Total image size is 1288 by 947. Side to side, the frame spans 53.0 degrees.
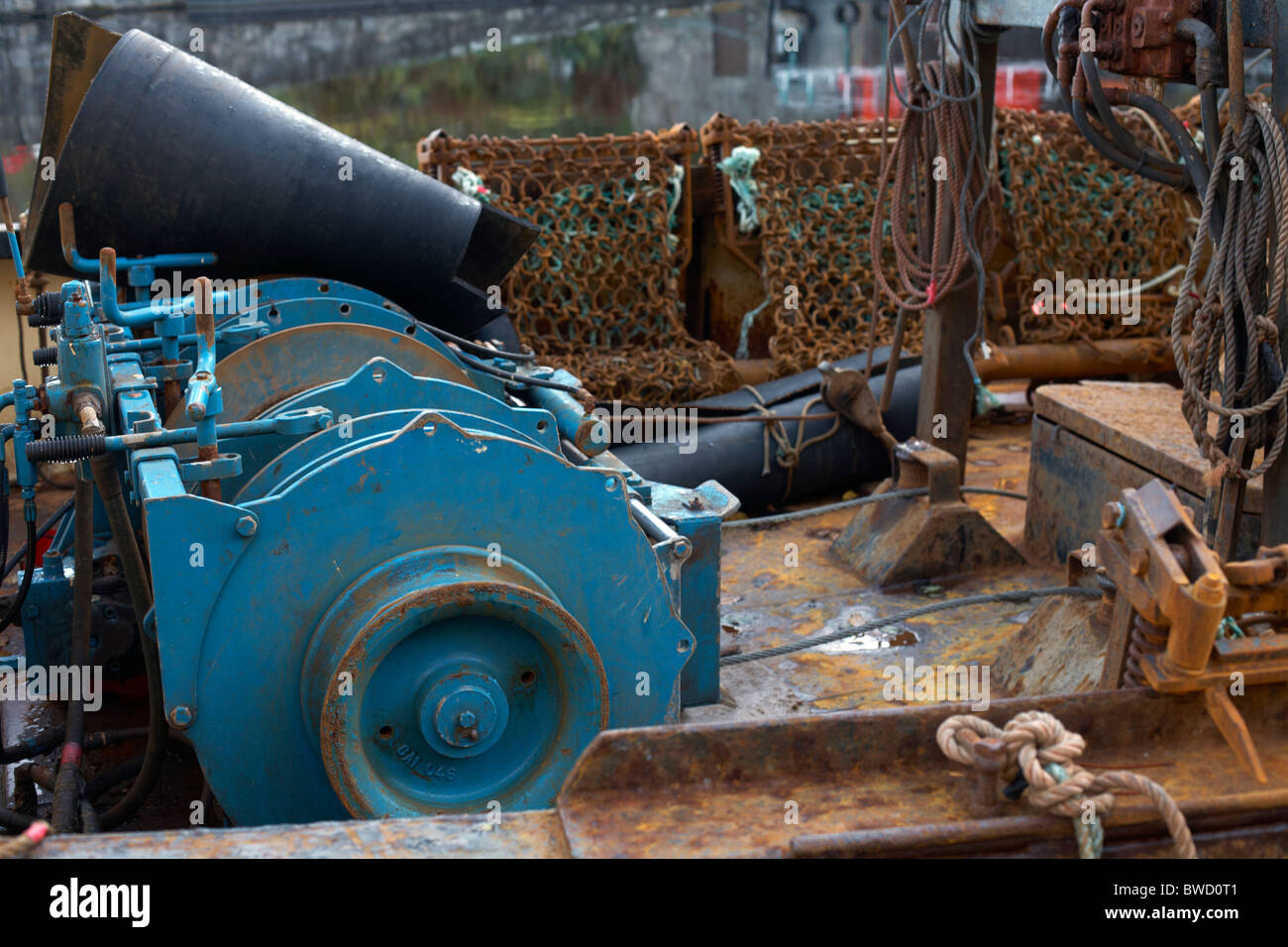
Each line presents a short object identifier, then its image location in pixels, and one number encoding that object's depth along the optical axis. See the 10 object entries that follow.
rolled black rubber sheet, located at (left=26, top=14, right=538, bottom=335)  3.75
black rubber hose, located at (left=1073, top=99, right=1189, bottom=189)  3.73
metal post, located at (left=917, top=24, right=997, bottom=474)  5.48
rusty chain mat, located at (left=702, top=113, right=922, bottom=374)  7.16
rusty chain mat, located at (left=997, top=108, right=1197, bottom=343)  7.33
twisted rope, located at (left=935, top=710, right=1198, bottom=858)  1.72
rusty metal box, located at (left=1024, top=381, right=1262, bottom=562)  4.27
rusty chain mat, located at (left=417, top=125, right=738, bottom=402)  6.77
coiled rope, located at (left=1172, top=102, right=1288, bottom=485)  3.24
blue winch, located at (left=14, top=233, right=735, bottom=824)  2.37
